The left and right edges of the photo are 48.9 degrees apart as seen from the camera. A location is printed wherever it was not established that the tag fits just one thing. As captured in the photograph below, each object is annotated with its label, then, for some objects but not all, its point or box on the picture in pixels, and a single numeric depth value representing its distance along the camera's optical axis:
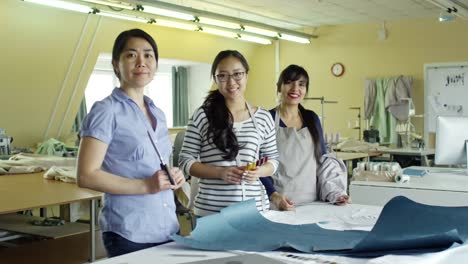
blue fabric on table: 1.38
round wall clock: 9.37
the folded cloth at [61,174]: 3.68
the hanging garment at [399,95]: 8.46
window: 8.88
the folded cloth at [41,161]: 4.43
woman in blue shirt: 1.59
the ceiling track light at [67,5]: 5.01
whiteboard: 8.16
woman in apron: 2.46
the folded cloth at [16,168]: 4.13
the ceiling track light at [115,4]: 5.45
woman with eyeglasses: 2.08
